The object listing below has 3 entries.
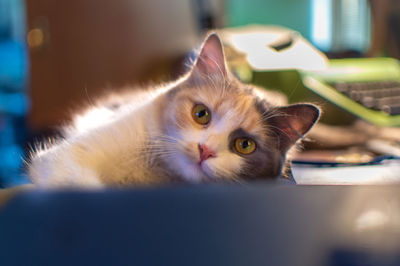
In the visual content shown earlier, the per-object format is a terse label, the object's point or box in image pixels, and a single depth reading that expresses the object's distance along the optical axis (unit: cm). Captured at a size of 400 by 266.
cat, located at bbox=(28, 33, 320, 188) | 66
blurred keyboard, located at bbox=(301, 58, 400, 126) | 76
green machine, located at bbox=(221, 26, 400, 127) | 72
